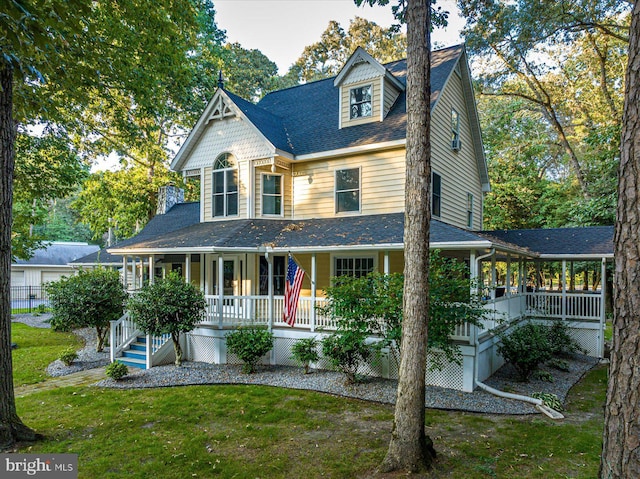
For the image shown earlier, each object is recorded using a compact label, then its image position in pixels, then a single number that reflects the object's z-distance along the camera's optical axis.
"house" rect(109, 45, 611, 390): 11.30
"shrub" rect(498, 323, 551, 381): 9.32
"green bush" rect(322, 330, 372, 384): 8.95
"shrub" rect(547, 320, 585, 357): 12.09
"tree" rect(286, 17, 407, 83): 31.03
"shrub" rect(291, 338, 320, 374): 9.99
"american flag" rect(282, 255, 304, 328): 9.60
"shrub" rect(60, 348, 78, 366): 11.02
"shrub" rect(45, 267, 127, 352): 12.02
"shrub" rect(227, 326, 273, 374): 10.19
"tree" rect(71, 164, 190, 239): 23.84
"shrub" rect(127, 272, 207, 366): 10.18
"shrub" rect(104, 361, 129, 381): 9.42
